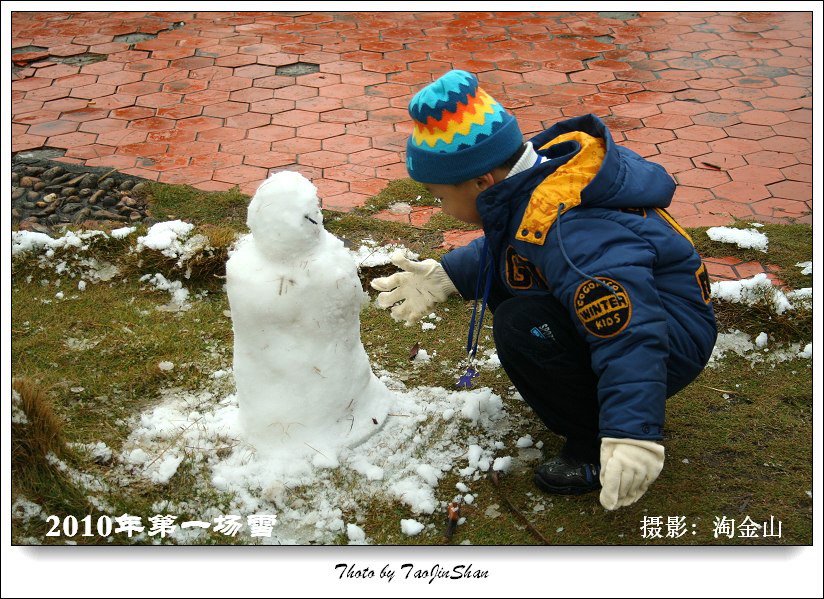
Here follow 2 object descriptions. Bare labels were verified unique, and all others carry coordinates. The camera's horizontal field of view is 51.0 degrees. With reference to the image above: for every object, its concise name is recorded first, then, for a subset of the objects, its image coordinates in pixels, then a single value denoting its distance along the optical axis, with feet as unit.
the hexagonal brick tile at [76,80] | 18.98
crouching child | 6.55
